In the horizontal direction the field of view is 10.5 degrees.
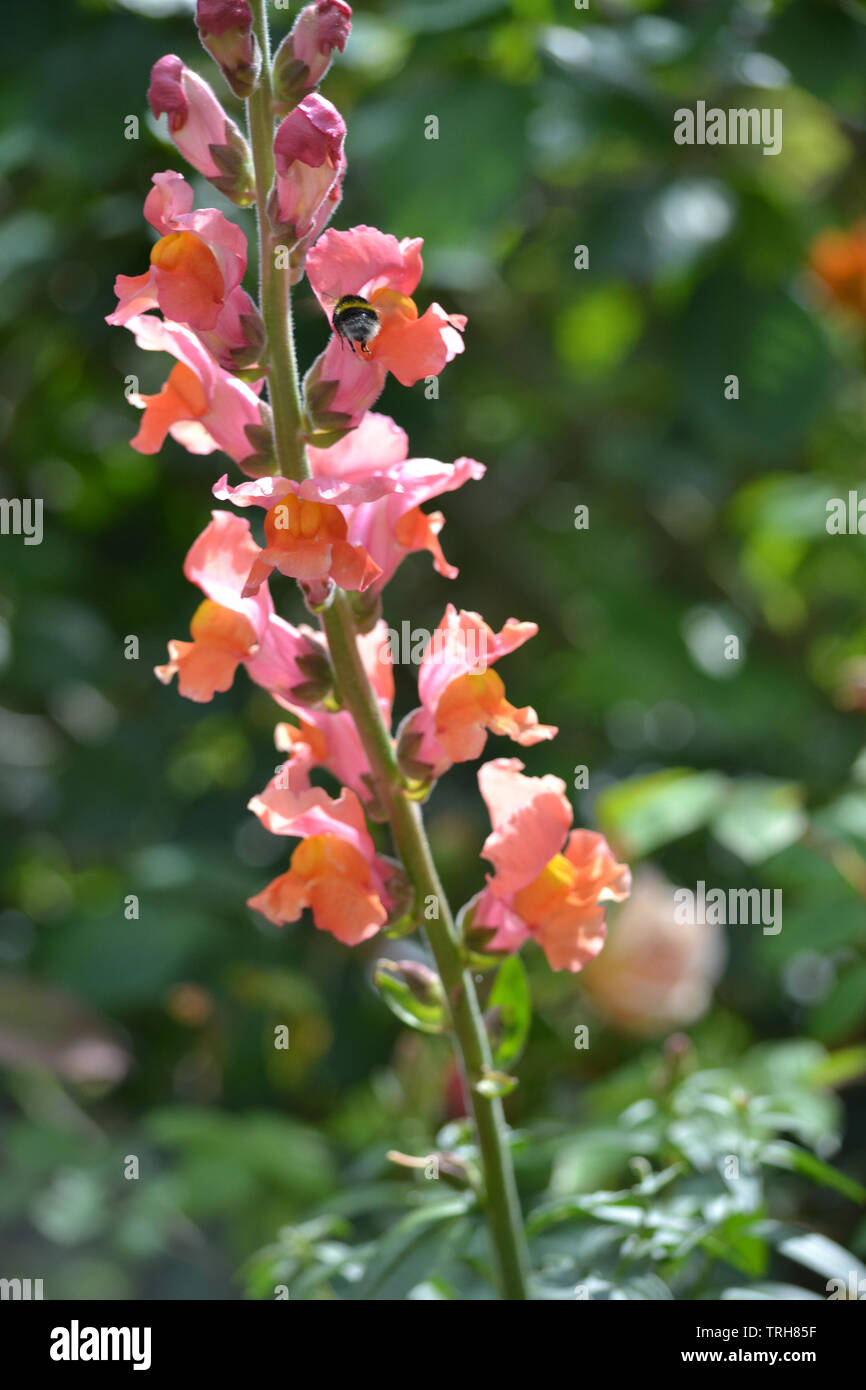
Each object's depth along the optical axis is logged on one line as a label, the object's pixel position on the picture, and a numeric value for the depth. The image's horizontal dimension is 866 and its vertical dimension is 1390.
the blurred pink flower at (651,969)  1.13
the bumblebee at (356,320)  0.83
